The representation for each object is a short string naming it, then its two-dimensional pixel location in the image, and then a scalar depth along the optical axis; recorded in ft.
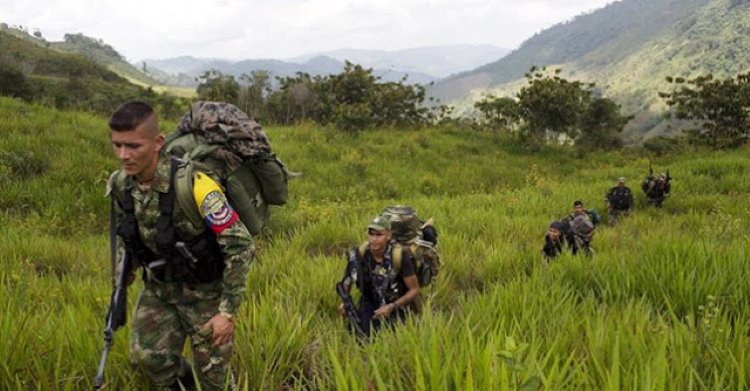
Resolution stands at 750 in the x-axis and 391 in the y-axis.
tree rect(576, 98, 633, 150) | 117.50
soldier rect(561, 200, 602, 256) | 23.41
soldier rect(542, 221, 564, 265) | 22.28
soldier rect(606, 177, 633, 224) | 40.09
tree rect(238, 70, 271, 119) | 123.34
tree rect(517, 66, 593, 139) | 86.22
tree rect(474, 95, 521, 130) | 98.70
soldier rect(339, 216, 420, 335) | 14.39
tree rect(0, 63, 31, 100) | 84.33
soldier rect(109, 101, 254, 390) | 8.52
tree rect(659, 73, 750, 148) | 83.56
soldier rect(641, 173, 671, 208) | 43.06
